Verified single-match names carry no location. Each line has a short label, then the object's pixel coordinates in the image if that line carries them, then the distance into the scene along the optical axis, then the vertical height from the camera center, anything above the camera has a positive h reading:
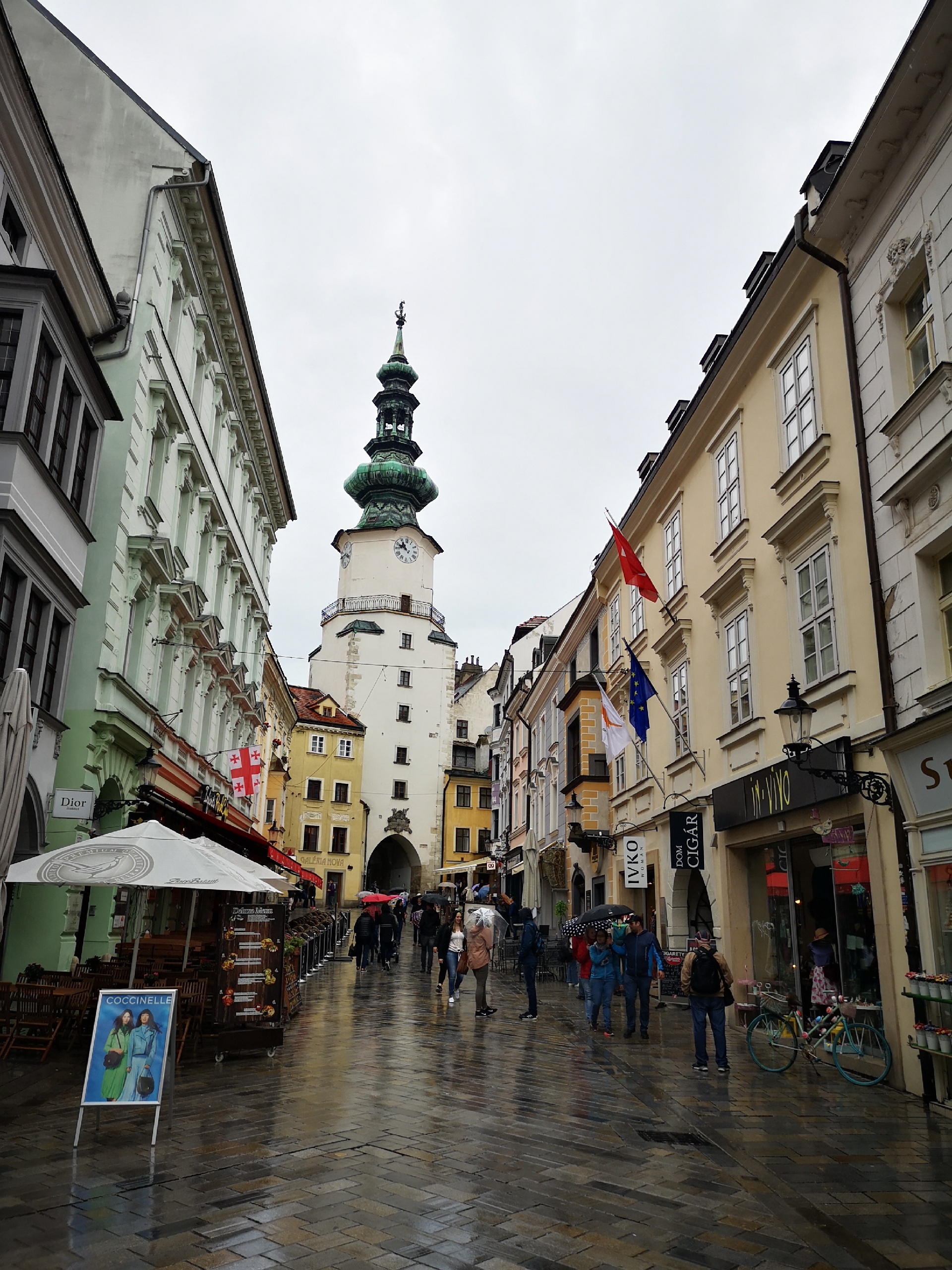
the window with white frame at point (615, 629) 25.55 +7.86
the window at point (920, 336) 10.81 +6.59
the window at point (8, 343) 12.06 +6.92
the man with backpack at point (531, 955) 16.11 -0.30
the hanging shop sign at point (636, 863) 21.64 +1.62
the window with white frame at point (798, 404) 13.74 +7.45
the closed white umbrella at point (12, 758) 8.48 +1.43
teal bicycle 10.45 -1.05
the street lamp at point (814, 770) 10.87 +1.94
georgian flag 23.45 +3.71
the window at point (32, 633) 13.14 +3.85
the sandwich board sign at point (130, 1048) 7.25 -0.88
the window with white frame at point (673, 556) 20.11 +7.74
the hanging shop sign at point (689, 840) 17.89 +1.75
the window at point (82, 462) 14.43 +6.67
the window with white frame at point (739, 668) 15.76 +4.29
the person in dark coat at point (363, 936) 24.45 -0.06
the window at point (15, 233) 13.01 +8.97
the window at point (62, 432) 13.45 +6.61
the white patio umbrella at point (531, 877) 36.97 +2.25
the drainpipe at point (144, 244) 16.80 +11.90
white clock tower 64.81 +17.33
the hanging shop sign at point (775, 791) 12.07 +2.06
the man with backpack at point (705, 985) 11.17 -0.51
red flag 17.47 +6.33
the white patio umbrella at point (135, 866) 9.59 +0.60
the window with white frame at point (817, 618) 12.80 +4.16
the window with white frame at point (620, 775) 25.05 +4.05
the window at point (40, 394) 12.52 +6.61
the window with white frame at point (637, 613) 22.94 +7.41
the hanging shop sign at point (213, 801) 23.36 +3.11
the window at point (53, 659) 14.20 +3.76
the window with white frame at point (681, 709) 19.16 +4.42
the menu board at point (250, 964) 11.45 -0.39
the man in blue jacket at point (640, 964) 14.23 -0.36
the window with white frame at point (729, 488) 16.61 +7.53
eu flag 18.88 +4.62
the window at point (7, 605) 12.29 +3.92
